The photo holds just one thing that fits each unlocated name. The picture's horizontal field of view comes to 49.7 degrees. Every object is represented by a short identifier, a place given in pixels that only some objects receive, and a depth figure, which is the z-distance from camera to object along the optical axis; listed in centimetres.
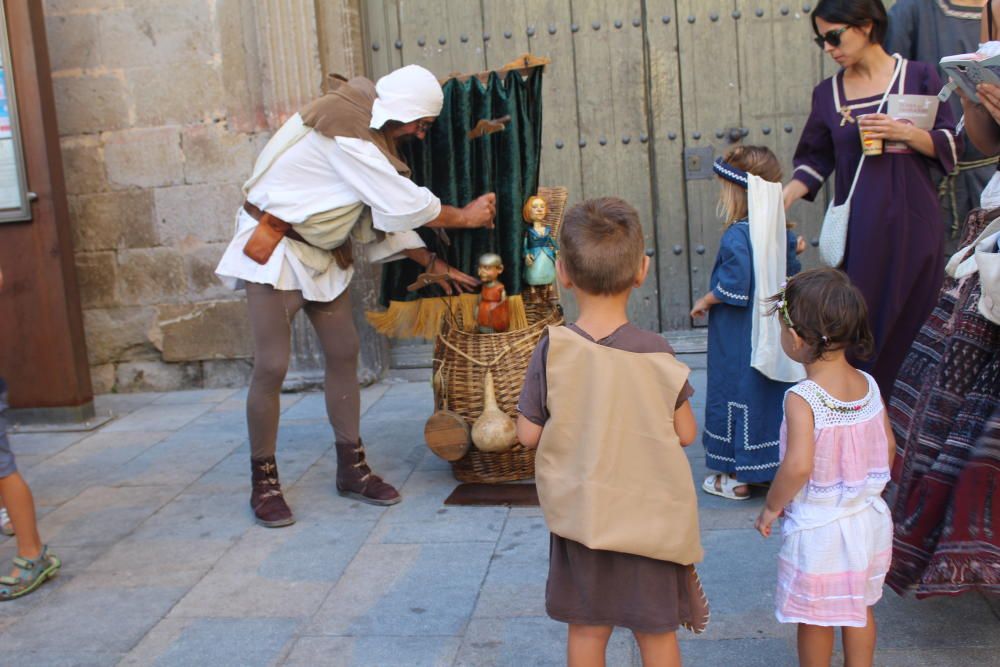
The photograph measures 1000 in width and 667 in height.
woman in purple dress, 368
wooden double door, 566
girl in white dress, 237
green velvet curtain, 410
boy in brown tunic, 222
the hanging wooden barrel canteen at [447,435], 407
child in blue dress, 375
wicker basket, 410
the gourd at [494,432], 401
